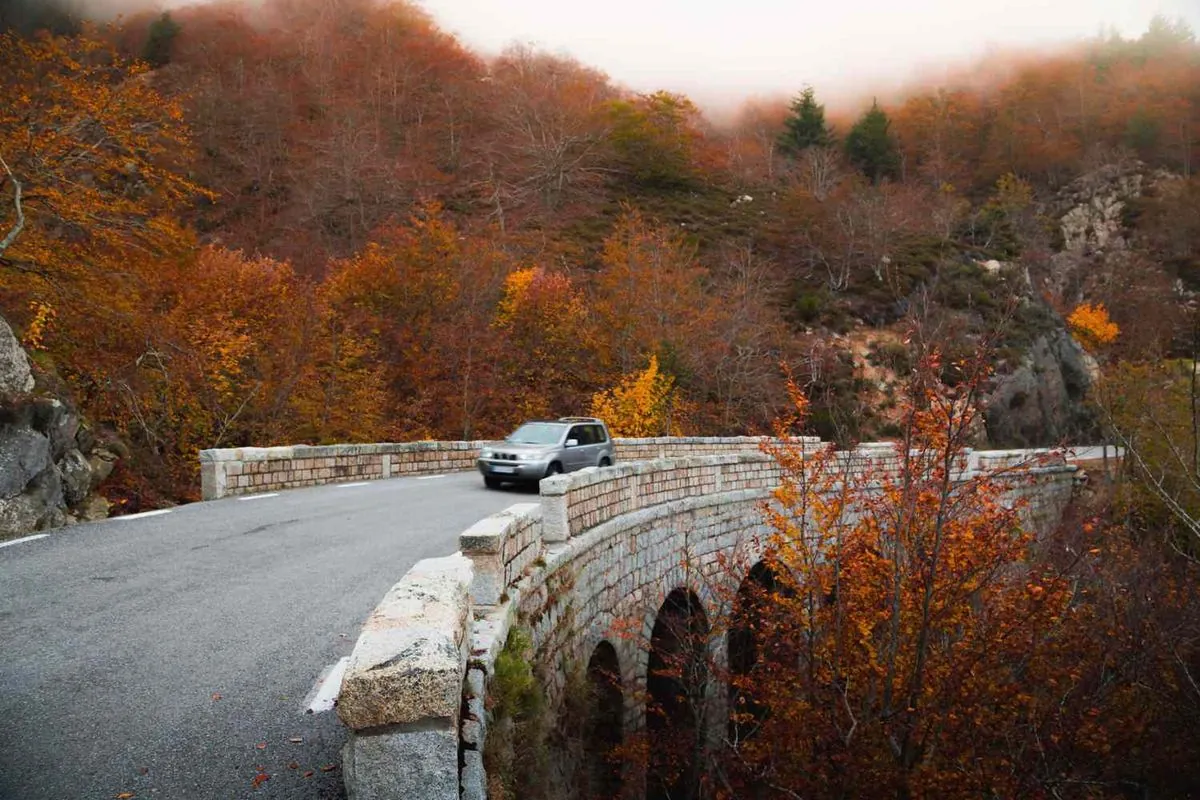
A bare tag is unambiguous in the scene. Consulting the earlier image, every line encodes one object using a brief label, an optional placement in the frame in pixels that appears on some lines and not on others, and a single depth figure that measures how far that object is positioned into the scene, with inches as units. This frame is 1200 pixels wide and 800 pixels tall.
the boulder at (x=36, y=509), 360.5
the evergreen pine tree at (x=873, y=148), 3088.1
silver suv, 635.5
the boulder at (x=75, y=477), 428.8
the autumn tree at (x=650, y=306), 1373.0
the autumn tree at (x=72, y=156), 510.3
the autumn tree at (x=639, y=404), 1301.7
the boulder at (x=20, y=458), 369.4
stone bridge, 122.0
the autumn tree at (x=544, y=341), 1317.7
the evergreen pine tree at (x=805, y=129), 3132.4
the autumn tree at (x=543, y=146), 2333.9
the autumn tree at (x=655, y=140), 2706.7
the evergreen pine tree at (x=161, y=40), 2903.5
